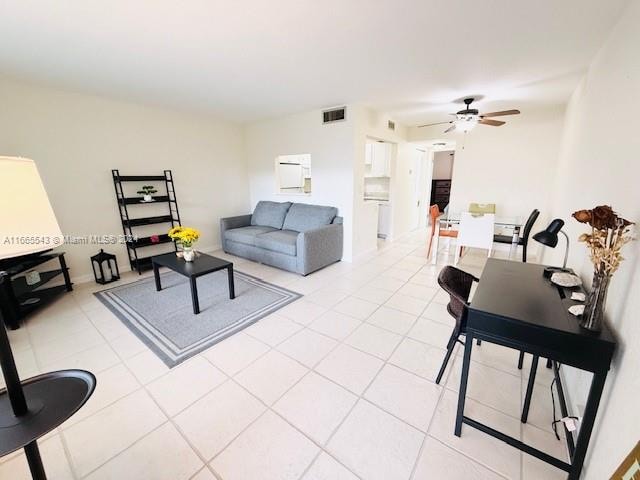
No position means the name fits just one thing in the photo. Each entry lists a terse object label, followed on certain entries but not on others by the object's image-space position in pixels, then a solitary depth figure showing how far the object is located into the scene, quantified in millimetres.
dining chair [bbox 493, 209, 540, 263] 3623
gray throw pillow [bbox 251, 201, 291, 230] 4676
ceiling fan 3480
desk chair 1522
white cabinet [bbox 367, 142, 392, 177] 5268
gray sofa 3691
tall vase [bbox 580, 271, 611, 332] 1034
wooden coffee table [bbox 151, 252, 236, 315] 2626
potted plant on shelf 3890
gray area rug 2235
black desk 1037
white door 6528
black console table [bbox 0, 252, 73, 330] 2416
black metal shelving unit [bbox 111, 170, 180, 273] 3717
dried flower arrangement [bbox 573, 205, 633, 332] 998
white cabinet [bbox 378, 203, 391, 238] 5547
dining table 3819
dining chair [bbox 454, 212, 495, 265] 3744
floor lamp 714
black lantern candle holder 3412
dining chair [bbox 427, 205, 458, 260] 4219
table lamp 1431
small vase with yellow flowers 2885
